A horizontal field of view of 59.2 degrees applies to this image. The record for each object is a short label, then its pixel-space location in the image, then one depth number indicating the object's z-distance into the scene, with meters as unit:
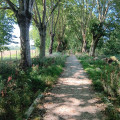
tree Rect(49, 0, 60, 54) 16.98
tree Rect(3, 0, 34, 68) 6.64
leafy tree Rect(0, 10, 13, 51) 10.44
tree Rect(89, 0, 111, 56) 13.47
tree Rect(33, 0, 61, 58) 10.35
